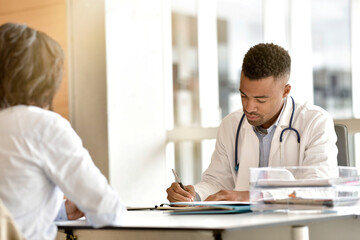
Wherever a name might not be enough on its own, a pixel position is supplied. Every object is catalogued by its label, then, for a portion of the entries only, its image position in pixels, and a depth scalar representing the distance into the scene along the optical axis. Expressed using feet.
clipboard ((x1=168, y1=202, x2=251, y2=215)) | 10.66
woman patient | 8.66
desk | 8.77
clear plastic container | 10.59
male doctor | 14.32
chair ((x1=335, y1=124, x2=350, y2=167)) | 14.14
